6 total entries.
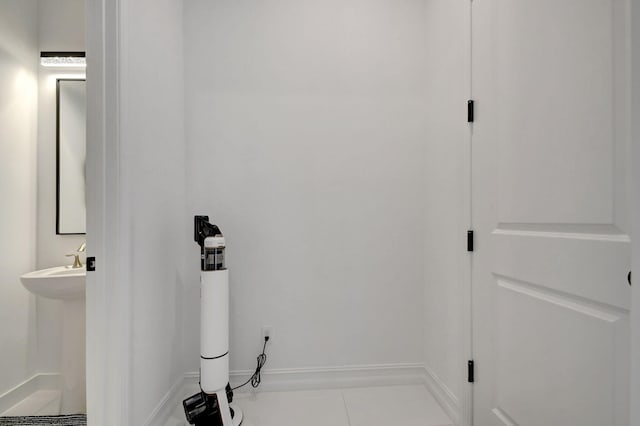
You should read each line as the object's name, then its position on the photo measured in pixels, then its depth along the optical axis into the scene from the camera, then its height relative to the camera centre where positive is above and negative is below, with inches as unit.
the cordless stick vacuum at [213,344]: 60.5 -27.0
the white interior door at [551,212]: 35.1 -0.2
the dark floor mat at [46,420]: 65.5 -45.6
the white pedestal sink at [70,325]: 66.1 -26.3
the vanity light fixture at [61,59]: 80.4 +40.6
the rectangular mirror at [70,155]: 81.4 +15.4
